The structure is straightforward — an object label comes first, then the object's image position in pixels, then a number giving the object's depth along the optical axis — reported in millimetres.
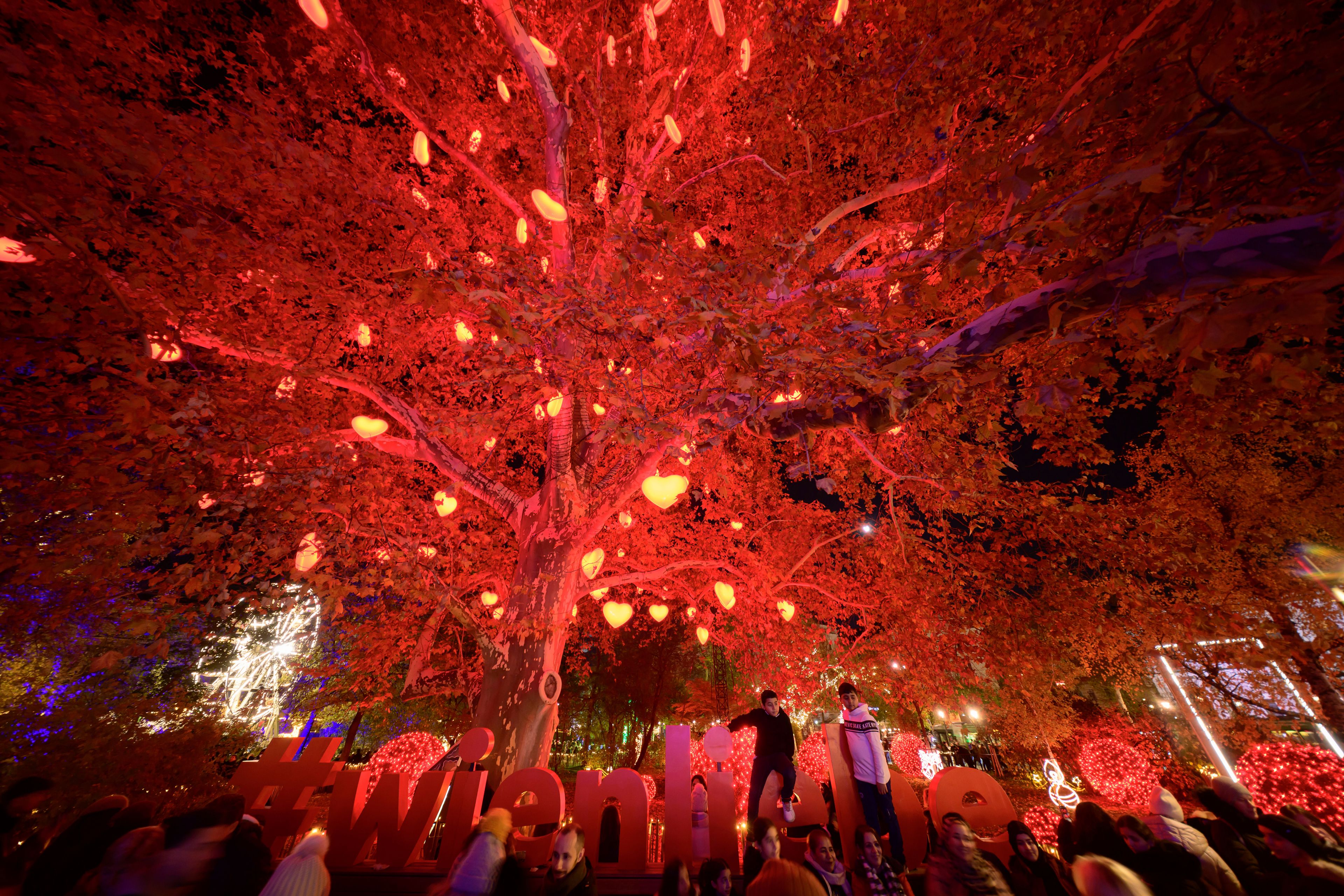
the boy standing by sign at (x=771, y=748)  4793
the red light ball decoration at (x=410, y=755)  6820
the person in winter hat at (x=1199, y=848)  3775
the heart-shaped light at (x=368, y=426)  4887
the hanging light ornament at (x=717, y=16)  5629
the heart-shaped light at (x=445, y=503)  6410
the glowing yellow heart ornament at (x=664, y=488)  4523
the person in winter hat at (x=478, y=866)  2949
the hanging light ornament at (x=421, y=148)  5977
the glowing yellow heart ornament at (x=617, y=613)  6008
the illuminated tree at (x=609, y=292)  3201
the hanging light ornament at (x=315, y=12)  5391
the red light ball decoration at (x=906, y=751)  12797
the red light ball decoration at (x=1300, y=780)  6340
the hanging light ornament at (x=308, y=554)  4750
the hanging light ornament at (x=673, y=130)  6945
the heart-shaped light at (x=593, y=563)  6742
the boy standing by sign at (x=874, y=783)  4641
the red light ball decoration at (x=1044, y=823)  7102
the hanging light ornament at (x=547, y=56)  6793
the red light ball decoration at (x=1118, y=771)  11719
